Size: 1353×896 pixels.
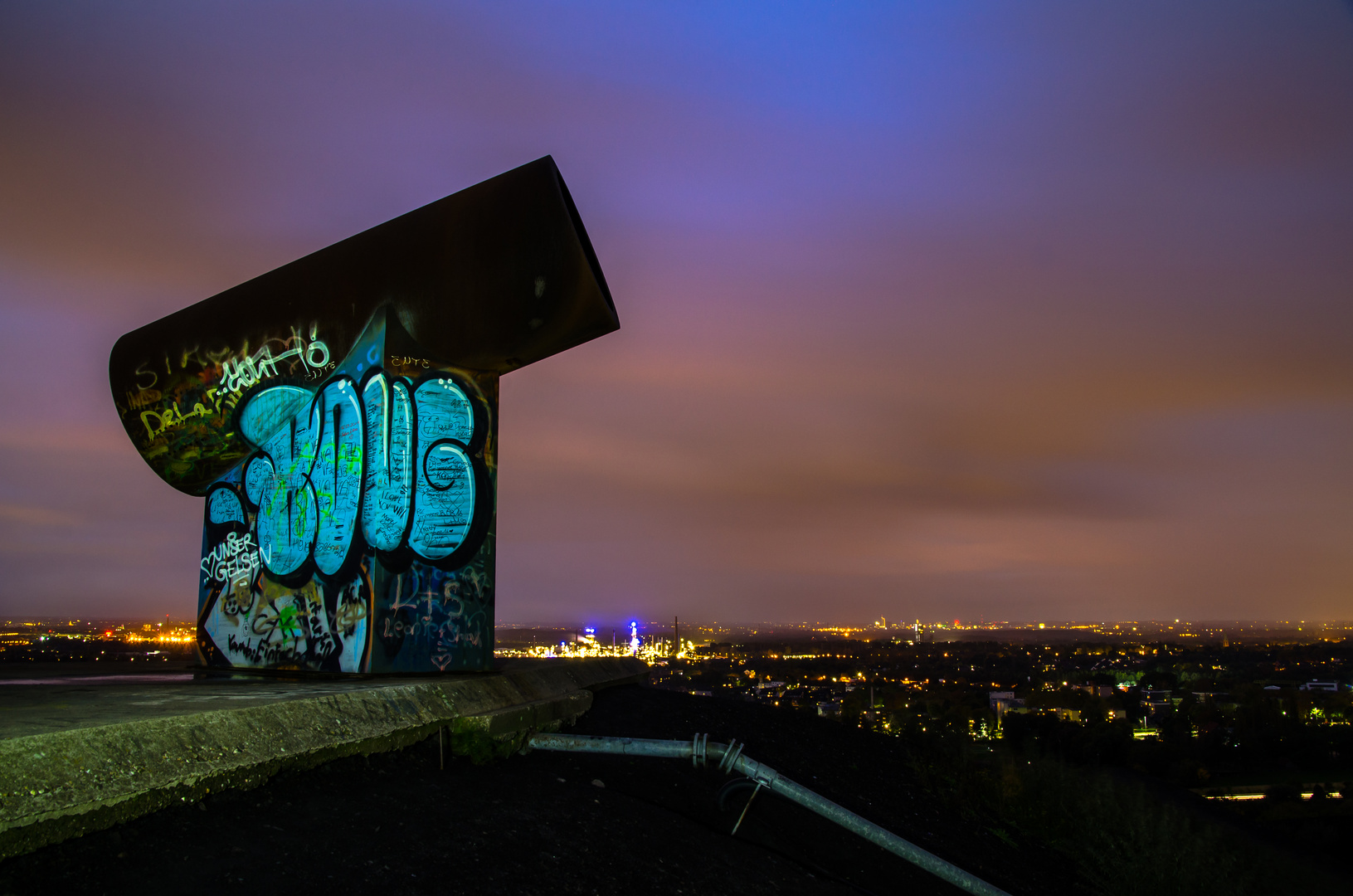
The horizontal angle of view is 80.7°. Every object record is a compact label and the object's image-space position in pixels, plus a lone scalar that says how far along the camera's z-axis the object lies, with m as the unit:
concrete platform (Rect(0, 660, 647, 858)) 3.11
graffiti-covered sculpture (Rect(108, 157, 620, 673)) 7.37
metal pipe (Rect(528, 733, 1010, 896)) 5.16
